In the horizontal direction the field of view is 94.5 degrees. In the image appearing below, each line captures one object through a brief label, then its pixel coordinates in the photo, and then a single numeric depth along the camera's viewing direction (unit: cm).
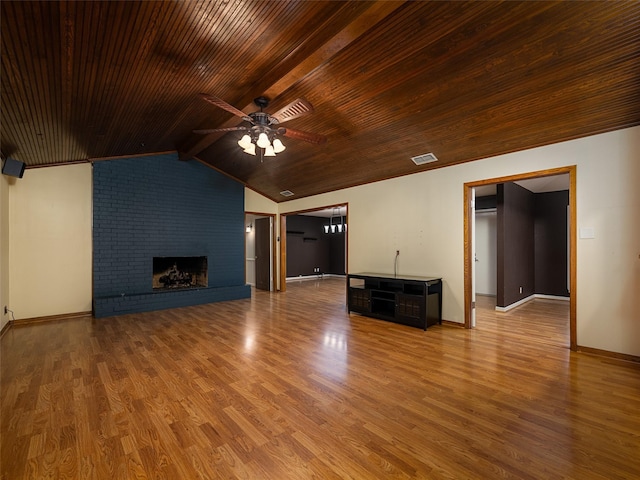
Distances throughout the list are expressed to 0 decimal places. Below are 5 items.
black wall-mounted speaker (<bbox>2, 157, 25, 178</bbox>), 441
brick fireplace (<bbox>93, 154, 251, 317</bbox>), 577
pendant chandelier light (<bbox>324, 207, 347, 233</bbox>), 952
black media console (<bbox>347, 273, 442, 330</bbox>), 458
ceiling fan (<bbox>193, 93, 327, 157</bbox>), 310
